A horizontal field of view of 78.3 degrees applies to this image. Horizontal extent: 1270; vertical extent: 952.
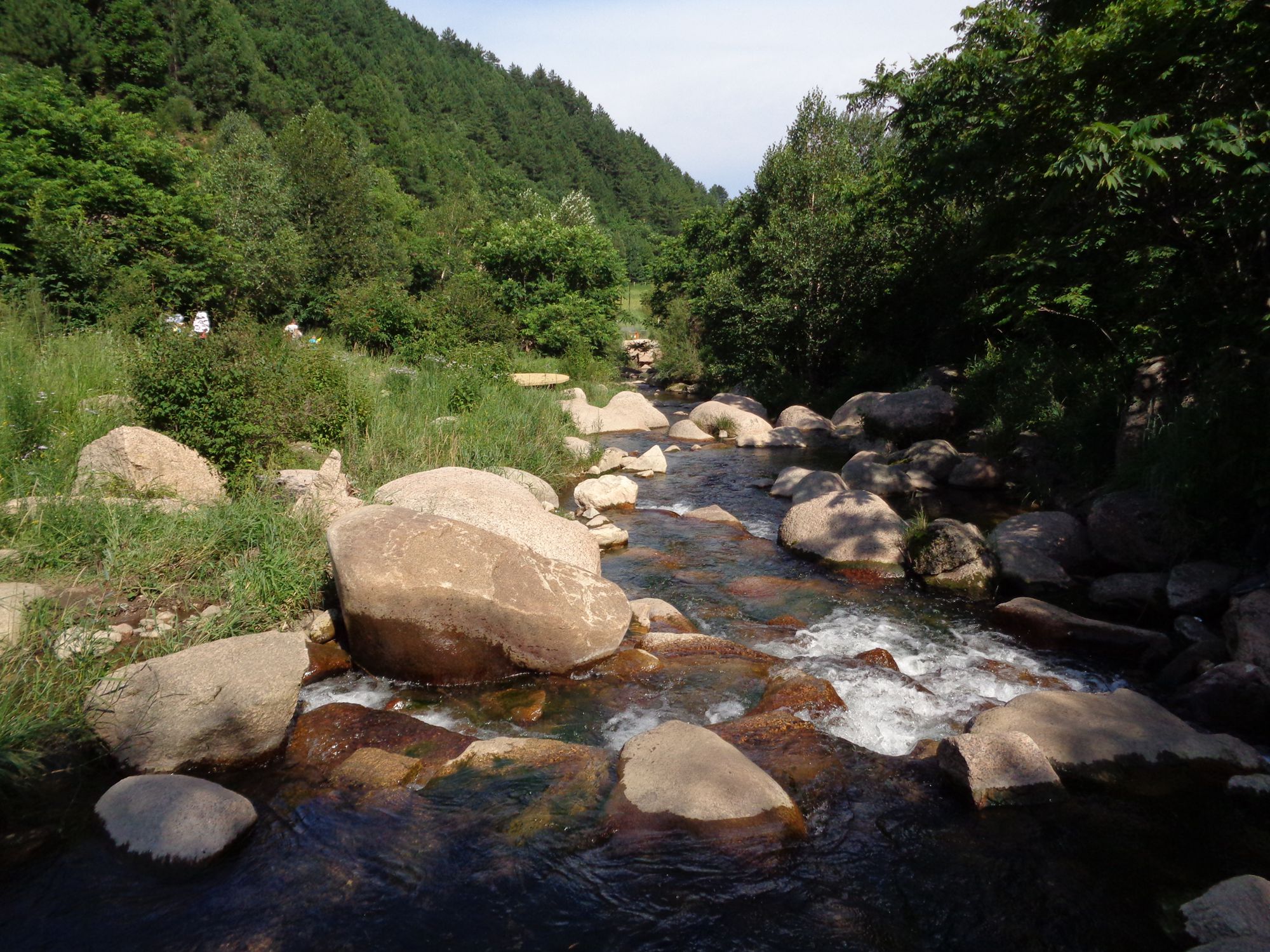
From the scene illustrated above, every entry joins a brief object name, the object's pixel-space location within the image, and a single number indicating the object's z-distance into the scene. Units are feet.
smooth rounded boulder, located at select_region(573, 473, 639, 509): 41.86
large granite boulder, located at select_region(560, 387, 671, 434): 68.08
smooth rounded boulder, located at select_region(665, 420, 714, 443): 68.90
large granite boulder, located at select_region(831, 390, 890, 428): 67.09
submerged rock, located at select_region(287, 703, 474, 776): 18.07
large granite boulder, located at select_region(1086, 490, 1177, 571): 29.71
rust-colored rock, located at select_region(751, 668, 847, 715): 20.93
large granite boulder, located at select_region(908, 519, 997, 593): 30.68
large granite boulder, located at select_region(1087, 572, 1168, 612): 27.76
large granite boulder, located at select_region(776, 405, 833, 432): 69.75
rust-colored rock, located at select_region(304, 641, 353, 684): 22.22
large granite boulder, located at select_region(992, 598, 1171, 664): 24.95
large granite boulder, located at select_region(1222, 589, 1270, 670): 20.79
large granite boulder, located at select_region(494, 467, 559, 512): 38.88
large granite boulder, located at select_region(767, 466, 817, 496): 46.50
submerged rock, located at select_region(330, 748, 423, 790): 17.15
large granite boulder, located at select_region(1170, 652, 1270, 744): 20.03
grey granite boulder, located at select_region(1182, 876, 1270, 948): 12.42
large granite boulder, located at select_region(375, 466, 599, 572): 26.40
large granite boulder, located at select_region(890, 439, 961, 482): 48.55
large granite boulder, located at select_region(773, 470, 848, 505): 40.27
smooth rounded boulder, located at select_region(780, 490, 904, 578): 33.19
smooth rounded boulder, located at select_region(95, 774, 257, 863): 14.19
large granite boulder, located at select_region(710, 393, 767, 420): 77.60
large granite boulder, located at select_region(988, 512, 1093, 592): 30.55
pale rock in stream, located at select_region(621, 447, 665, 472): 53.06
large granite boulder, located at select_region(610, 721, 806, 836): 15.67
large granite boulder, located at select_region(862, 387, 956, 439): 56.44
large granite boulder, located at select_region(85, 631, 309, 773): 16.65
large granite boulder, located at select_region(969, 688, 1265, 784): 17.65
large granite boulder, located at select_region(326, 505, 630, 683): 21.31
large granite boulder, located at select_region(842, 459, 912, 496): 46.01
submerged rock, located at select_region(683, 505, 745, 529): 40.63
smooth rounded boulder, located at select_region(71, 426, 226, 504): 25.70
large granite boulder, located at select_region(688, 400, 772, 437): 68.64
